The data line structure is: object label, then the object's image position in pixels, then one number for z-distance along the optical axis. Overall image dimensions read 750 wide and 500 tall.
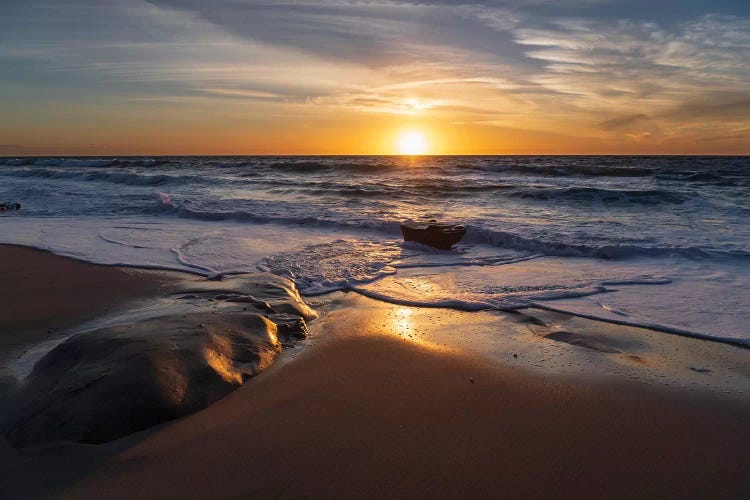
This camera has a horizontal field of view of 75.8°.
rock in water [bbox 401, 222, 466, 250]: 8.37
